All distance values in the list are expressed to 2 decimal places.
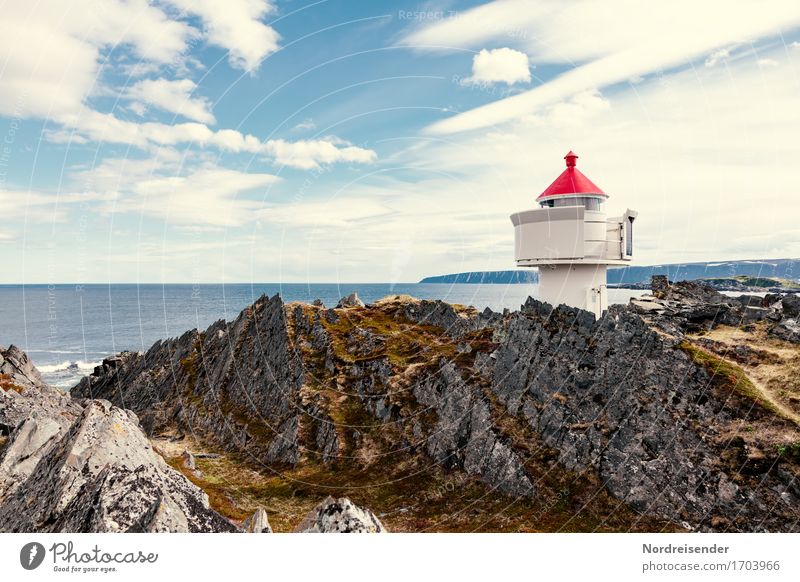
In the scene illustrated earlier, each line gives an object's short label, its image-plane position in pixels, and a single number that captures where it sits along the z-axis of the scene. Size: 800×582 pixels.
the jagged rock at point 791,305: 30.44
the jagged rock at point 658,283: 41.26
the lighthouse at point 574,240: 33.38
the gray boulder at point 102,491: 11.30
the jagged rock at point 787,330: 28.28
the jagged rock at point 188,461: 35.73
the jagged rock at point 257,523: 12.95
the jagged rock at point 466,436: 27.89
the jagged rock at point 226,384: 43.09
